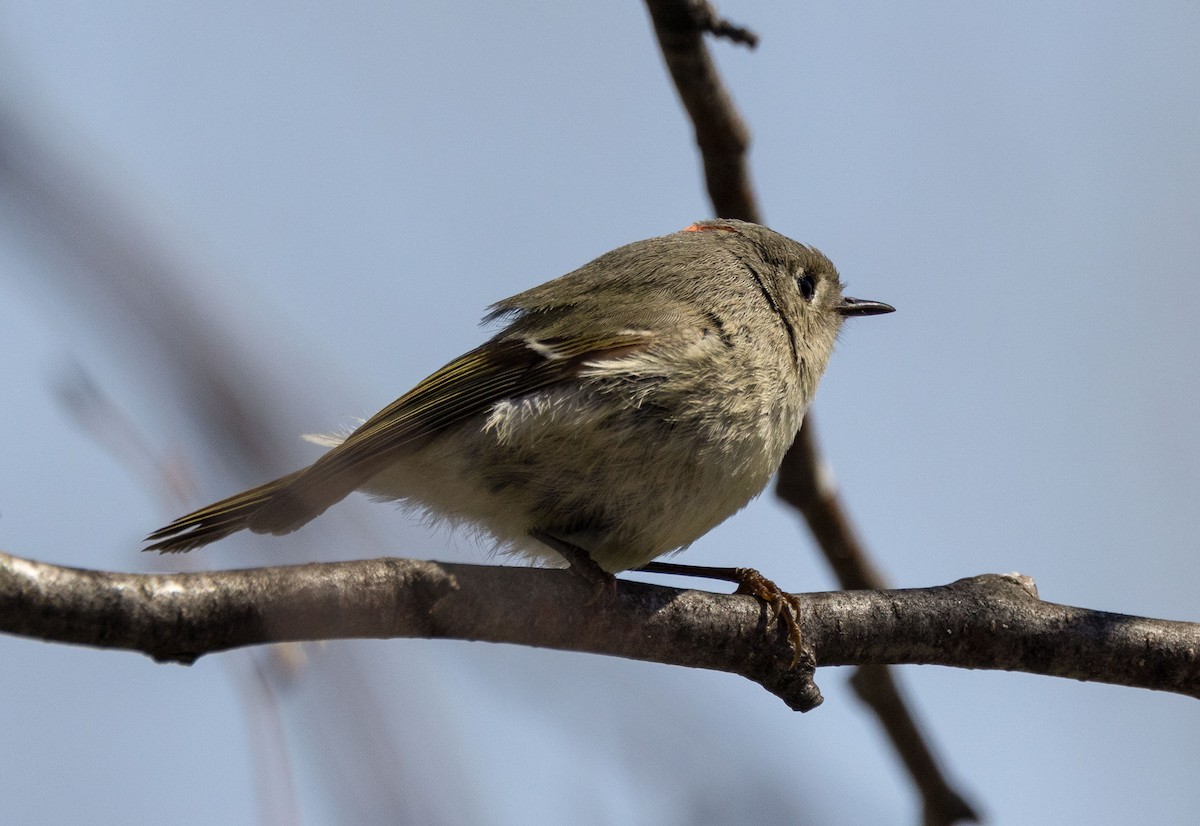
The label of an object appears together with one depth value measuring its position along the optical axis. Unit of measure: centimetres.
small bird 477
